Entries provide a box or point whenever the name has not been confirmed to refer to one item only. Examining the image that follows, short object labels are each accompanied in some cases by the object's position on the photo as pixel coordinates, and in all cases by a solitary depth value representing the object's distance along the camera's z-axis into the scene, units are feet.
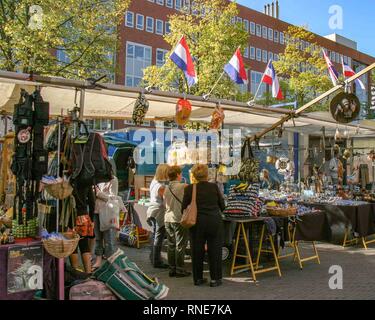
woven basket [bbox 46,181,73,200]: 13.99
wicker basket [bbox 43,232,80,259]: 13.37
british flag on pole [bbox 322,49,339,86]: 24.39
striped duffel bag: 13.70
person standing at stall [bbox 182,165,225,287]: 18.29
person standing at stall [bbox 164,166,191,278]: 20.25
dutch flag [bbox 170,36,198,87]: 20.63
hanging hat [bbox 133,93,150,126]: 18.88
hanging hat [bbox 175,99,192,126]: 19.98
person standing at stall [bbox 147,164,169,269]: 21.79
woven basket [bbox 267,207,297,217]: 21.48
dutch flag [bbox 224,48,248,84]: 23.08
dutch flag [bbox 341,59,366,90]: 26.86
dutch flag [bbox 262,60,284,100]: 26.56
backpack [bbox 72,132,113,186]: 14.46
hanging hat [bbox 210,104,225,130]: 21.21
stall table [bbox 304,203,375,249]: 25.89
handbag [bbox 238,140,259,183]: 22.91
